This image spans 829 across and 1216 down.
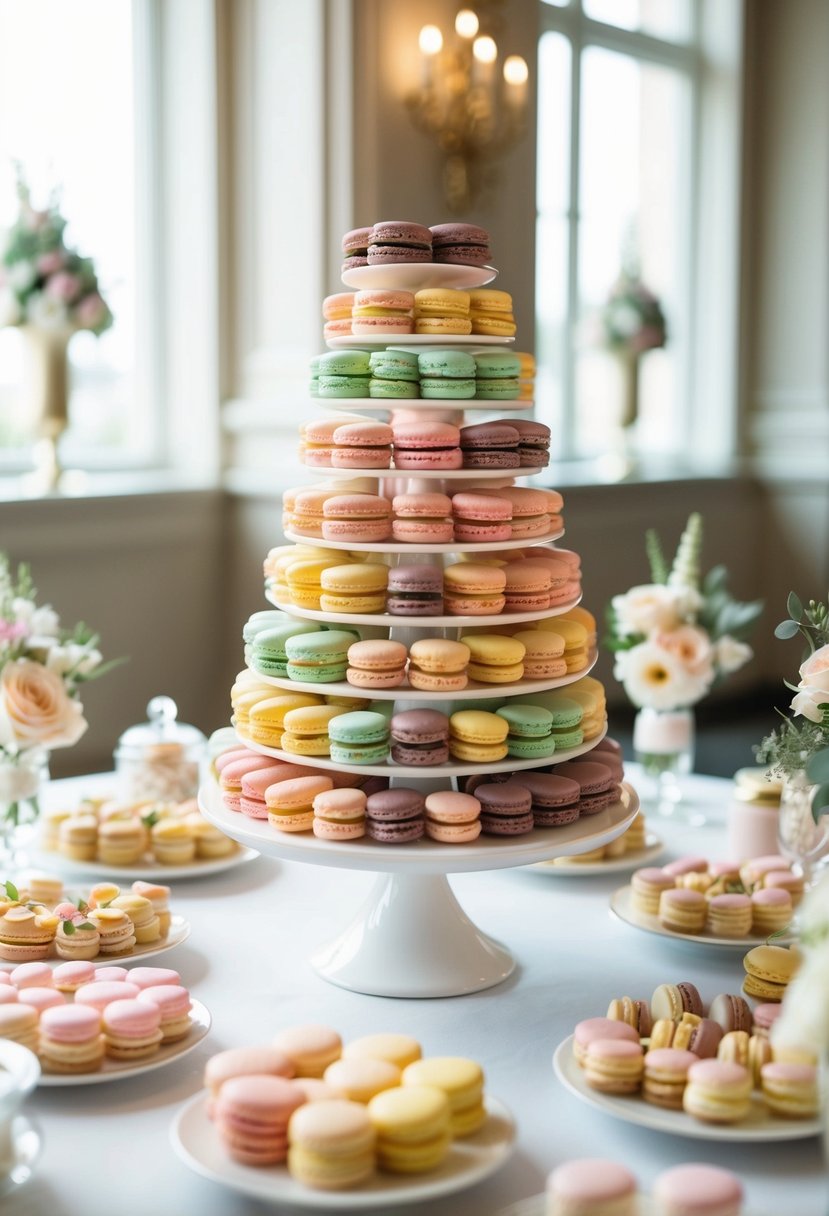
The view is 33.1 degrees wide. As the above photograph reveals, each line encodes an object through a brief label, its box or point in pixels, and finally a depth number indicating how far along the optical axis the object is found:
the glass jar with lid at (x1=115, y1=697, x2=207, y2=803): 1.87
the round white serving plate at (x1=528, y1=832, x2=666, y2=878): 1.67
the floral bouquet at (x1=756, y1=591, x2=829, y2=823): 1.36
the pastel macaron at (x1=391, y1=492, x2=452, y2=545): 1.34
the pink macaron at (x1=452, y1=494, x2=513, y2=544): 1.35
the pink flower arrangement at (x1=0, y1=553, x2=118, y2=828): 1.64
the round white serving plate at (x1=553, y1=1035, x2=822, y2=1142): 1.01
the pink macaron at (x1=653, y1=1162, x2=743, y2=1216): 0.86
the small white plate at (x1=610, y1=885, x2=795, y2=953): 1.41
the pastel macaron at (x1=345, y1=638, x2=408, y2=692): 1.31
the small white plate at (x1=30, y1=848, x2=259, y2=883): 1.64
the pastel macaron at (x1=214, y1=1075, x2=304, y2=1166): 0.95
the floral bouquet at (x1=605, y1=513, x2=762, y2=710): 2.02
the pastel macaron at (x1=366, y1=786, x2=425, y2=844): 1.27
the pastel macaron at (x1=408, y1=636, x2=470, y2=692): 1.31
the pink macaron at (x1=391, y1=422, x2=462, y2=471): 1.35
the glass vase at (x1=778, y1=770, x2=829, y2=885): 1.55
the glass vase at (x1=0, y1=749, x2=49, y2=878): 1.65
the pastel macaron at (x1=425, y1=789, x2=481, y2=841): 1.27
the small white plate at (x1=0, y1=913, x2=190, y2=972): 1.35
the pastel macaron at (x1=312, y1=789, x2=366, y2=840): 1.27
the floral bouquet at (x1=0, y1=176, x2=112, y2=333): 3.39
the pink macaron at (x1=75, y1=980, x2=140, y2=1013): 1.17
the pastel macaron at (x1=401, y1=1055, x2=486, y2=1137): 0.99
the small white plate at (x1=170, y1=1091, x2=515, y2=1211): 0.91
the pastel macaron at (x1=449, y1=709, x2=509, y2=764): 1.30
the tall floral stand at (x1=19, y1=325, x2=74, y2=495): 3.46
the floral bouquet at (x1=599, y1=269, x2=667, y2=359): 4.93
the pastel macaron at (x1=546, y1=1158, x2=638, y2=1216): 0.85
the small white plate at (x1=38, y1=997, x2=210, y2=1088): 1.10
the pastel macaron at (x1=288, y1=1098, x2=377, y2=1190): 0.92
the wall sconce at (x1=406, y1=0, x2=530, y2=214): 3.79
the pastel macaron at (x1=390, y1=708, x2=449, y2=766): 1.29
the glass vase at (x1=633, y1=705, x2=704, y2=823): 2.02
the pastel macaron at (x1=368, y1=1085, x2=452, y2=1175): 0.94
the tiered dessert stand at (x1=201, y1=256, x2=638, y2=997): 1.26
